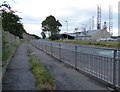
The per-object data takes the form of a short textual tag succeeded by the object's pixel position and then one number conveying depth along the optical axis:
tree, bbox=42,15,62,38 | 51.70
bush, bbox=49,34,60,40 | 48.43
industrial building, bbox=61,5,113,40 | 49.96
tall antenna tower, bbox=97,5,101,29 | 54.46
